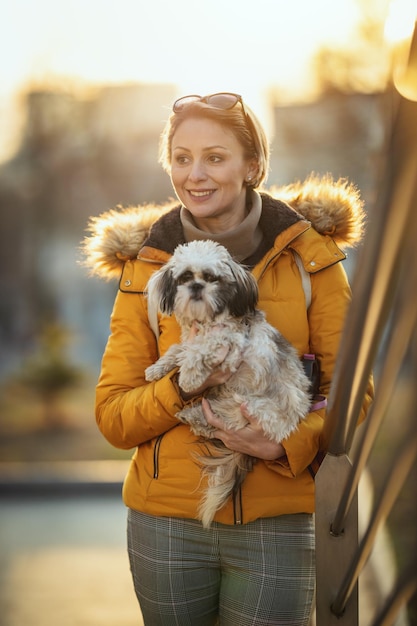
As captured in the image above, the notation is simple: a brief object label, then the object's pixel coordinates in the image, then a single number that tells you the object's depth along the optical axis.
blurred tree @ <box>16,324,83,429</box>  11.34
